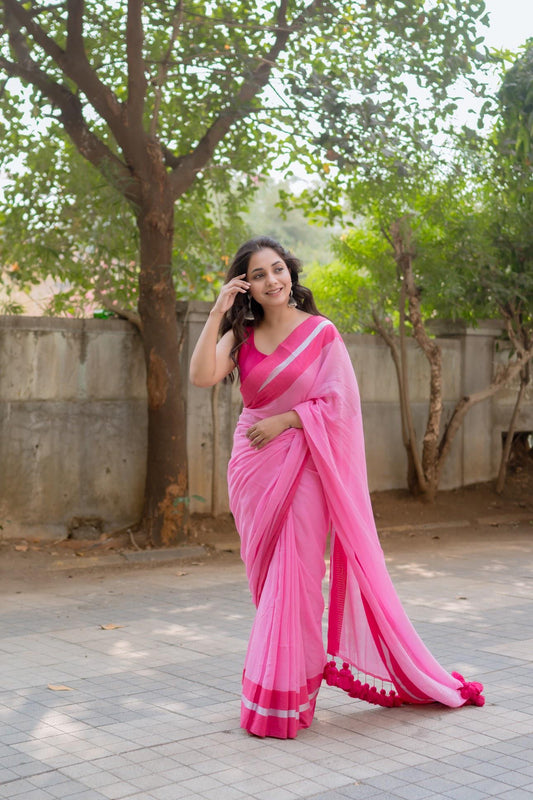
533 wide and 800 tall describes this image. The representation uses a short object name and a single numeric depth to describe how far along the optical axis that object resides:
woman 4.42
